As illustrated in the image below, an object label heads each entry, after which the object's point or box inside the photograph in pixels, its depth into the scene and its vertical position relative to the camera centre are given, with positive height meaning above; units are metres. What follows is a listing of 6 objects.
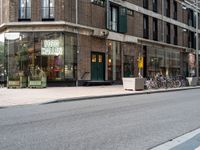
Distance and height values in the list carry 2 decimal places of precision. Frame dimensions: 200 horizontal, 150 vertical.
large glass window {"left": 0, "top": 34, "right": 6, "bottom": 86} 17.47 +1.07
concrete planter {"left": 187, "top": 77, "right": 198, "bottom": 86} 21.88 -0.63
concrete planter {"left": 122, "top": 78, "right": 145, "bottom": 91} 15.42 -0.64
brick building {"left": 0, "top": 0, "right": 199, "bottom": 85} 16.61 +3.12
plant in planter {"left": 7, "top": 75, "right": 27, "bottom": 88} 15.88 -0.50
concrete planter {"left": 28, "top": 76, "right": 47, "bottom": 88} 15.74 -0.50
